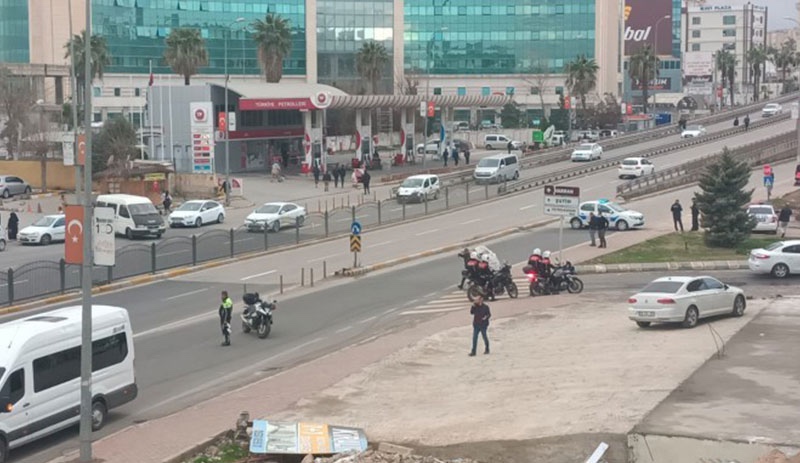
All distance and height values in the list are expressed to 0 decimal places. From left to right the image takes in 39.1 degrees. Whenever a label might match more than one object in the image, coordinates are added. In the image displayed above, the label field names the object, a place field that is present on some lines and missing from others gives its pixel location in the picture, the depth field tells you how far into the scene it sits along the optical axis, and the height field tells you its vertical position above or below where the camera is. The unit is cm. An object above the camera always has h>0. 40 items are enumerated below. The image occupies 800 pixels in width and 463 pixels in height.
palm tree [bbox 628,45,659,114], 13325 +644
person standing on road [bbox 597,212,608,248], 4369 -421
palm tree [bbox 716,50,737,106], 16738 +823
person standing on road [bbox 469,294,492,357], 2445 -430
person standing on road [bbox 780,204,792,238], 4631 -403
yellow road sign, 3953 -427
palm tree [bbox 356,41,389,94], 10406 +566
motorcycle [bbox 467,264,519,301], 3378 -493
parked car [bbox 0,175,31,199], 6625 -374
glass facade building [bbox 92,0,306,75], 11044 +952
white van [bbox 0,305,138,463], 1770 -413
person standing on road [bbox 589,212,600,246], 4394 -412
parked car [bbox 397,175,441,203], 6116 -370
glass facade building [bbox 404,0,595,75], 13225 +1009
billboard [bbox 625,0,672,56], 16925 +1421
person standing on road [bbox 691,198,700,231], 4778 -423
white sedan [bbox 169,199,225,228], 5441 -447
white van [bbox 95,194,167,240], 4981 -420
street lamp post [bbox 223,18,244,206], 6281 -340
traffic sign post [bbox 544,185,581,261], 3853 -275
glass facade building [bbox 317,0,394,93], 11875 +942
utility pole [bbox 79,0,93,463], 1697 -303
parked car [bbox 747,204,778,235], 4769 -423
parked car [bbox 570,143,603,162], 7975 -228
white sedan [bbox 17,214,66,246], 4806 -464
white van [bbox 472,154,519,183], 6856 -296
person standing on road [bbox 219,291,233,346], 2739 -472
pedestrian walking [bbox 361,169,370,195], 6706 -343
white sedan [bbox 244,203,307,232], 5016 -426
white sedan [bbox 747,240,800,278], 3728 -466
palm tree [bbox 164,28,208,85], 8744 +552
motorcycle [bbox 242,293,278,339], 2895 -494
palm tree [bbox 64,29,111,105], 8744 +543
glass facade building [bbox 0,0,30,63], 10888 +890
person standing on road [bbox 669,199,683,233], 4781 -396
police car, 5003 -423
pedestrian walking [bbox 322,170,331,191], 6933 -349
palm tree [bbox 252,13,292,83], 9238 +651
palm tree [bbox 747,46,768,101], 17588 +928
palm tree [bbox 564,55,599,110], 11750 +468
